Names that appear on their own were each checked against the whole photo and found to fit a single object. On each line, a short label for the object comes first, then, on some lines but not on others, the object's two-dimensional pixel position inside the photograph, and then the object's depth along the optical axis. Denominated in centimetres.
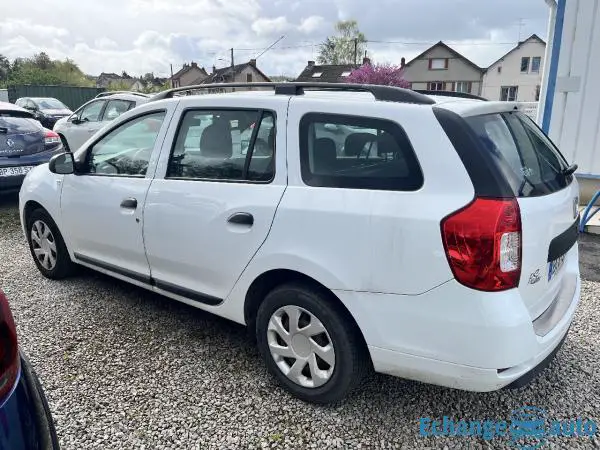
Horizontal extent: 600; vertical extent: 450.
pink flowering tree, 2547
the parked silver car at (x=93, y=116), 971
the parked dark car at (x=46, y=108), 1694
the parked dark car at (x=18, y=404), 137
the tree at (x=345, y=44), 5469
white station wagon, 198
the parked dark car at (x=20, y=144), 656
